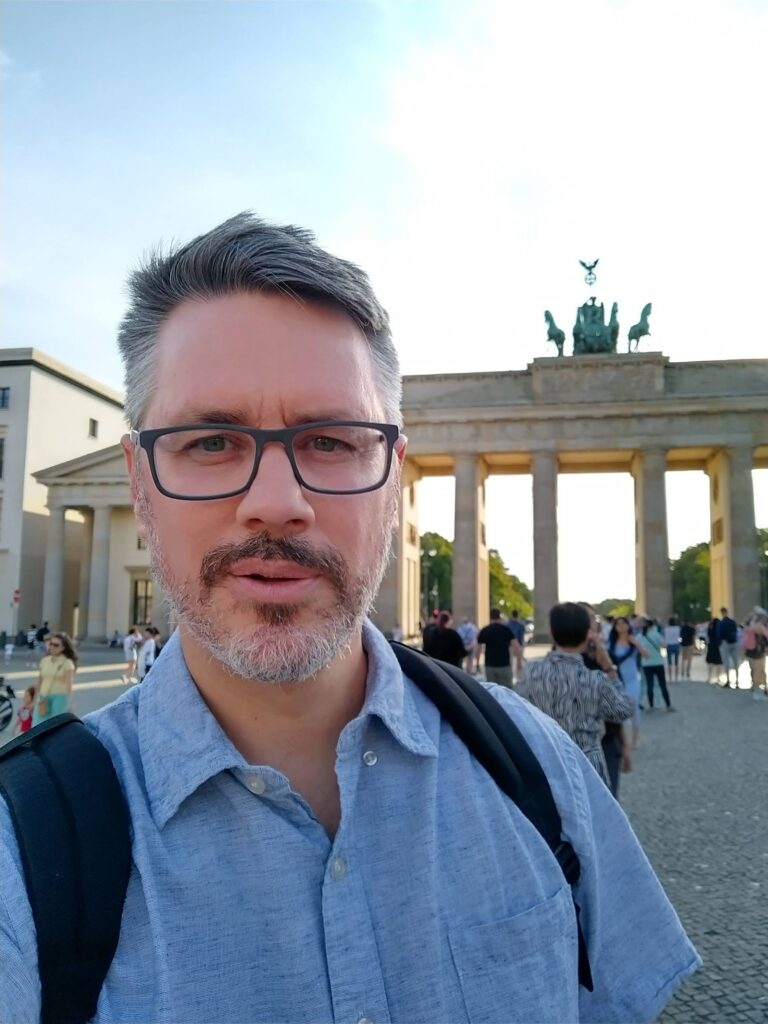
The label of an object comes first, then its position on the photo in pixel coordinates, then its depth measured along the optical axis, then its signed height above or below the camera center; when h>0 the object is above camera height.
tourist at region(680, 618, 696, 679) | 24.75 -1.39
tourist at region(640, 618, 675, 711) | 15.89 -1.21
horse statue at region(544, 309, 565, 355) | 42.84 +13.72
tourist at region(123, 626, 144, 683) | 21.25 -1.65
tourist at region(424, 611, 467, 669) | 11.45 -0.73
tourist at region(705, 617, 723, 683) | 21.67 -1.33
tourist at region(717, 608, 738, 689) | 21.28 -1.19
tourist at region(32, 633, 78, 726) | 8.80 -1.02
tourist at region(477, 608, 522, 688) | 13.38 -0.90
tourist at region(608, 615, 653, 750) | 10.03 -0.73
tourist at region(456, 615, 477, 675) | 22.09 -1.29
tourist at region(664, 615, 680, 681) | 24.66 -1.49
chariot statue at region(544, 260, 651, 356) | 42.31 +13.83
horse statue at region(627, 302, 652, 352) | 42.25 +13.97
